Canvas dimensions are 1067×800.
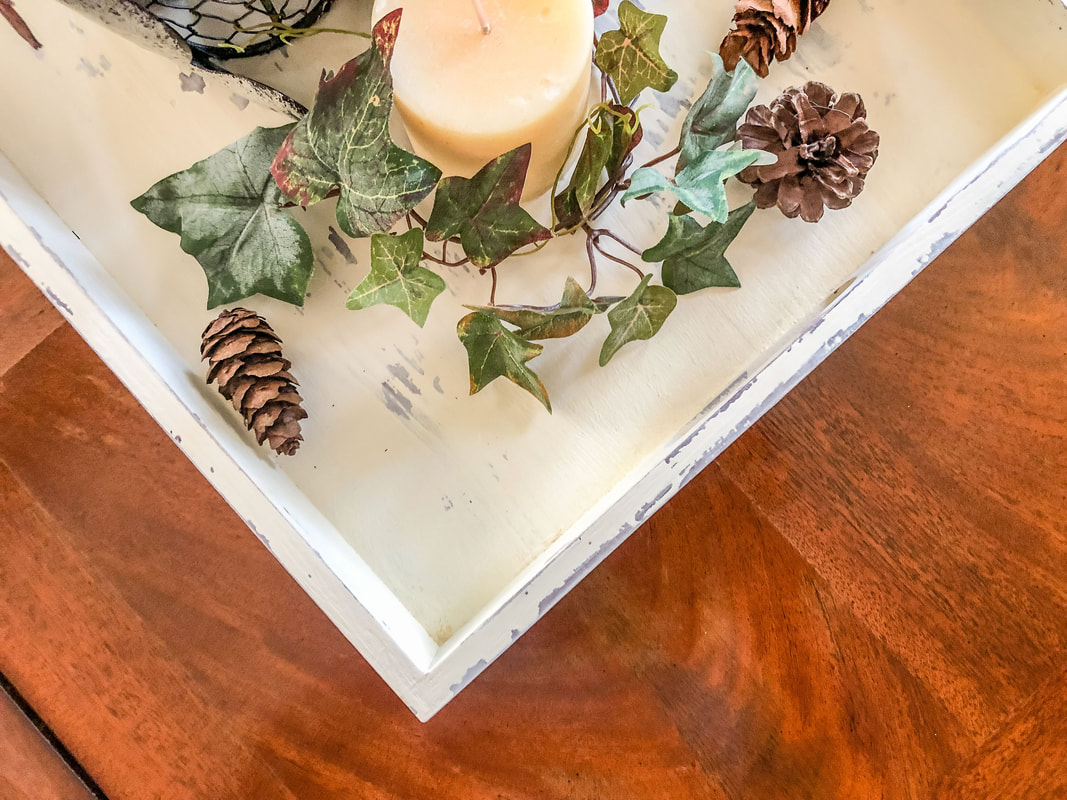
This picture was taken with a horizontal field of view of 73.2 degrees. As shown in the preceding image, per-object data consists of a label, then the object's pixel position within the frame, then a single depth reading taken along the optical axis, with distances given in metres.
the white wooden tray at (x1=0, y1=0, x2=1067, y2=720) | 0.38
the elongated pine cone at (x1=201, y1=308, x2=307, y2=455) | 0.36
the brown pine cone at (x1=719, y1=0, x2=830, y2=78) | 0.37
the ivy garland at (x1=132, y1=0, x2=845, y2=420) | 0.30
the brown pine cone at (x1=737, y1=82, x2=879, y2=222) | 0.36
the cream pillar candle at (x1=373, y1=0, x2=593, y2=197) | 0.30
